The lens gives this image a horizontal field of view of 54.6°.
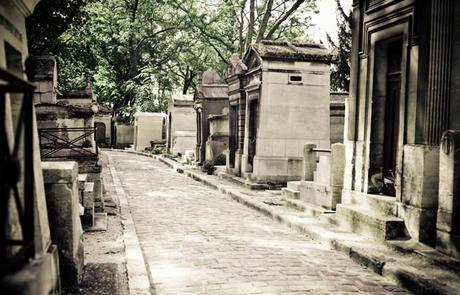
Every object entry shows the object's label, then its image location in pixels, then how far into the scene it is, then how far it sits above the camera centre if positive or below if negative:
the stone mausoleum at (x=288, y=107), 13.59 +1.06
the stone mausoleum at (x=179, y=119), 28.06 +1.24
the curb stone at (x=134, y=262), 4.66 -1.56
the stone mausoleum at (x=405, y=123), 6.23 +0.33
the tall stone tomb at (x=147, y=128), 34.31 +0.75
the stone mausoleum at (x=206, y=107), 21.31 +1.57
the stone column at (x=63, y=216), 4.50 -0.82
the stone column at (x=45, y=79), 8.88 +1.11
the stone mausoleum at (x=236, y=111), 15.78 +1.08
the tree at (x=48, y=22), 12.95 +3.44
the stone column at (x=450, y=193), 5.62 -0.62
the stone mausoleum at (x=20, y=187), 2.45 -0.35
